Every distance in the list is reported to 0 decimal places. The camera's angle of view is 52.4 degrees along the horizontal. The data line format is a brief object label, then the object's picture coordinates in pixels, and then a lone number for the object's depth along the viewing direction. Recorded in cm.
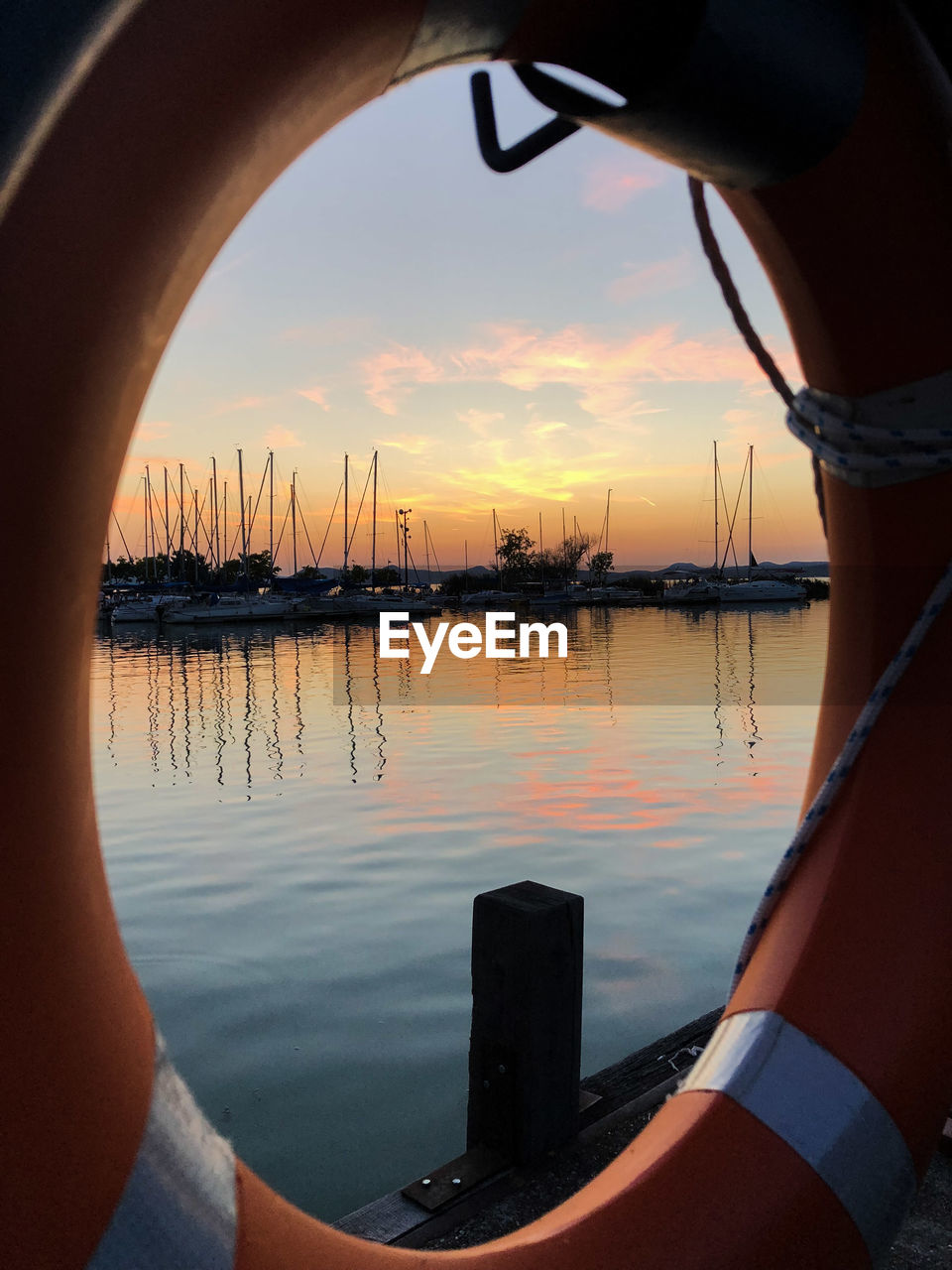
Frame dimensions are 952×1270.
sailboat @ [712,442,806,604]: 4738
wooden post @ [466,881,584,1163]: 212
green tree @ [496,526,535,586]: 6625
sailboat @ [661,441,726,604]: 4884
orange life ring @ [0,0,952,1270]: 72
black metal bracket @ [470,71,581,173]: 122
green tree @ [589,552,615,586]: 6931
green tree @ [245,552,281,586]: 7088
